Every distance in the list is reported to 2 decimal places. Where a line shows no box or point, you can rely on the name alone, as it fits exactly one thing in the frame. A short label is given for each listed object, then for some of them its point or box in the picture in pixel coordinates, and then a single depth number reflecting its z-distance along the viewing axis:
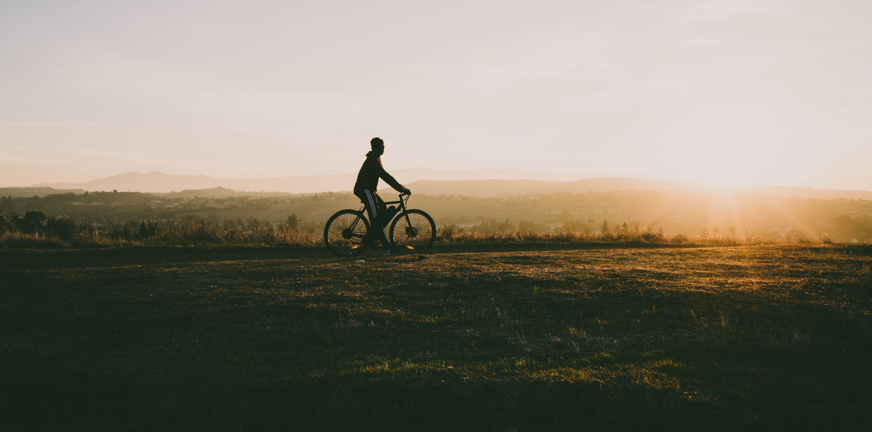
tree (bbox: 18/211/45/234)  21.62
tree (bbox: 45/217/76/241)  17.86
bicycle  9.79
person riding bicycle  9.22
